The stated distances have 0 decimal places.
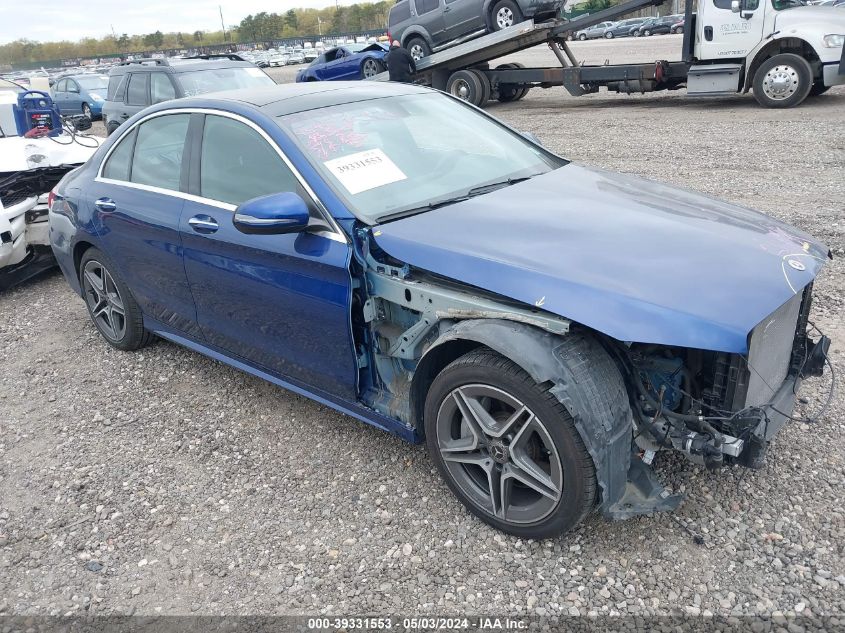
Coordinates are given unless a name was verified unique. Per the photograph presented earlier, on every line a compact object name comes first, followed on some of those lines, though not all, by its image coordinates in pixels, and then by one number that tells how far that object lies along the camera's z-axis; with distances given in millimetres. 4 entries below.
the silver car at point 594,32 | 45438
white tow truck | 11414
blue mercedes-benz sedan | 2451
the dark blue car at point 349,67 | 18156
